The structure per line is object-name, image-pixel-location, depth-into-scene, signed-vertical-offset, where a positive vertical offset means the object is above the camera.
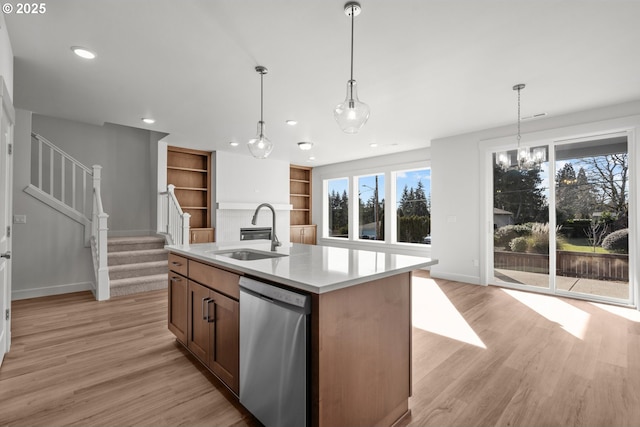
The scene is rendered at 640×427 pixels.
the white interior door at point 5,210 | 2.28 +0.05
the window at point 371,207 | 7.43 +0.23
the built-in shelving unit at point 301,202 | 8.60 +0.43
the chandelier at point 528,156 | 3.51 +0.69
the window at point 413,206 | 6.64 +0.24
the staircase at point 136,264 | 4.44 -0.73
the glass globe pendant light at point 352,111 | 2.11 +0.73
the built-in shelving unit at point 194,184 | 6.40 +0.71
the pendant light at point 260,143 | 3.02 +0.72
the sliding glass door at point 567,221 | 3.98 -0.06
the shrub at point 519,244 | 4.70 -0.42
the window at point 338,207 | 8.27 +0.26
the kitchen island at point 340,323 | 1.35 -0.55
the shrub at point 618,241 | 3.90 -0.32
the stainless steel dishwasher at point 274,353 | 1.37 -0.66
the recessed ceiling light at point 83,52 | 2.56 +1.39
